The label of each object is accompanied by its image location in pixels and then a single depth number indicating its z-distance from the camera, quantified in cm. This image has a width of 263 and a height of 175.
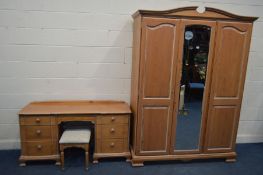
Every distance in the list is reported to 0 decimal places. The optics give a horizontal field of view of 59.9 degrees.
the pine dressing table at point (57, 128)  262
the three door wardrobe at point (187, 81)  249
